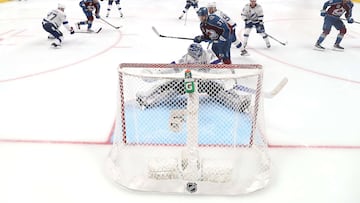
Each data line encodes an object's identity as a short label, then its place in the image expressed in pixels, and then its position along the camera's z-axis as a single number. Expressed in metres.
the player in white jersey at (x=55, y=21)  5.62
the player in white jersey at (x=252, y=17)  5.25
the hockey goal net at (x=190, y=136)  2.17
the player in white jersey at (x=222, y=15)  3.94
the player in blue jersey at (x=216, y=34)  3.83
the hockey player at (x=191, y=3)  7.99
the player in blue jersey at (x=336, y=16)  5.23
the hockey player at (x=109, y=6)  8.31
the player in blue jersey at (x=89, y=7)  6.65
